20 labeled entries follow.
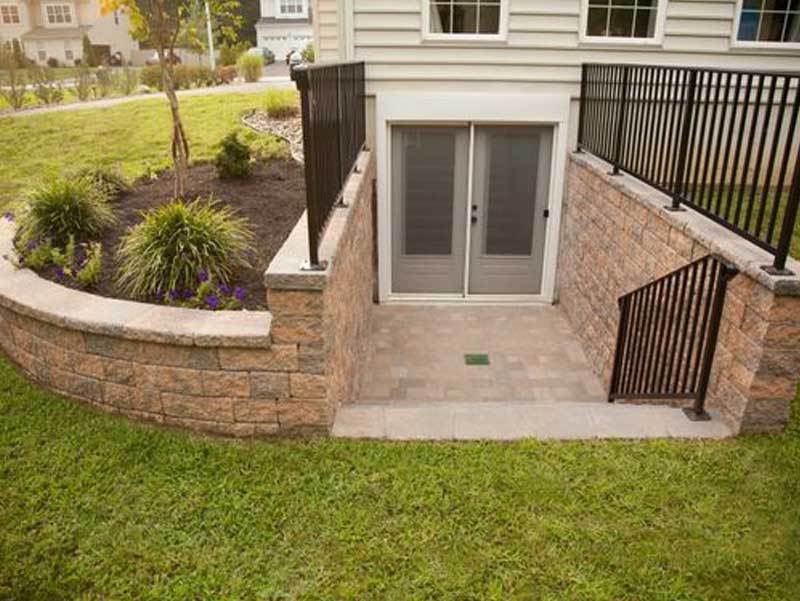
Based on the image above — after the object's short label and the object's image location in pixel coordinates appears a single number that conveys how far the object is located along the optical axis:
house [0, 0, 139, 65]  42.28
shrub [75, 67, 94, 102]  17.86
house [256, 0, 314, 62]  45.44
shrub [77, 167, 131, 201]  6.70
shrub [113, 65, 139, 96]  19.50
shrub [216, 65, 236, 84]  23.38
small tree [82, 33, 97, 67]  33.51
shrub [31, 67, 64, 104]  16.44
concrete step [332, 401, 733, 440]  3.79
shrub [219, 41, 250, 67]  28.59
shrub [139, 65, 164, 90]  21.23
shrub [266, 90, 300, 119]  12.80
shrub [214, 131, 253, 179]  7.42
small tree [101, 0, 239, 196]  5.95
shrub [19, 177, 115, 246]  5.49
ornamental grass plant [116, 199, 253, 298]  4.59
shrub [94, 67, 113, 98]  19.34
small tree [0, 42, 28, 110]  15.60
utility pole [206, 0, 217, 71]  28.03
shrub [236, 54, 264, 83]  23.34
